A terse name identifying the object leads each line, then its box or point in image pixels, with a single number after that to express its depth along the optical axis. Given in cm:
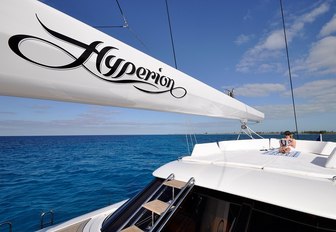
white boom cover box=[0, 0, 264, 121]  90
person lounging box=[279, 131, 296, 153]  477
